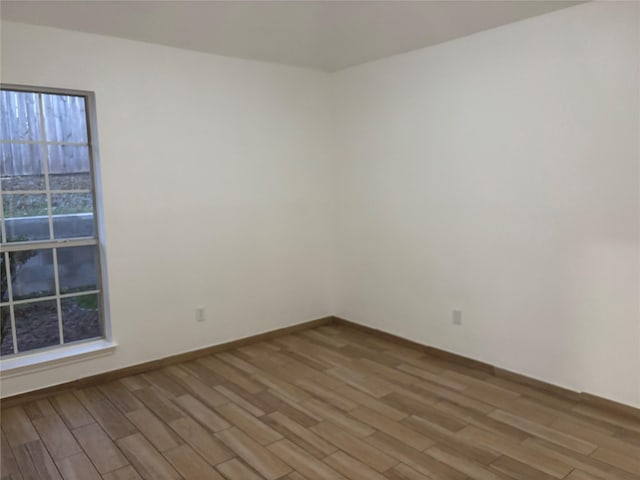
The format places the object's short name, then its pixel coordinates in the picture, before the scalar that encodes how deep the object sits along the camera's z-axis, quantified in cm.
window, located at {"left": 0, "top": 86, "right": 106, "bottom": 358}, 318
